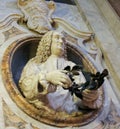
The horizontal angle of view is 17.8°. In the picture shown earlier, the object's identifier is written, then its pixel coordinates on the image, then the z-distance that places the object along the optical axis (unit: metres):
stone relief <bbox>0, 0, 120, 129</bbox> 3.41
